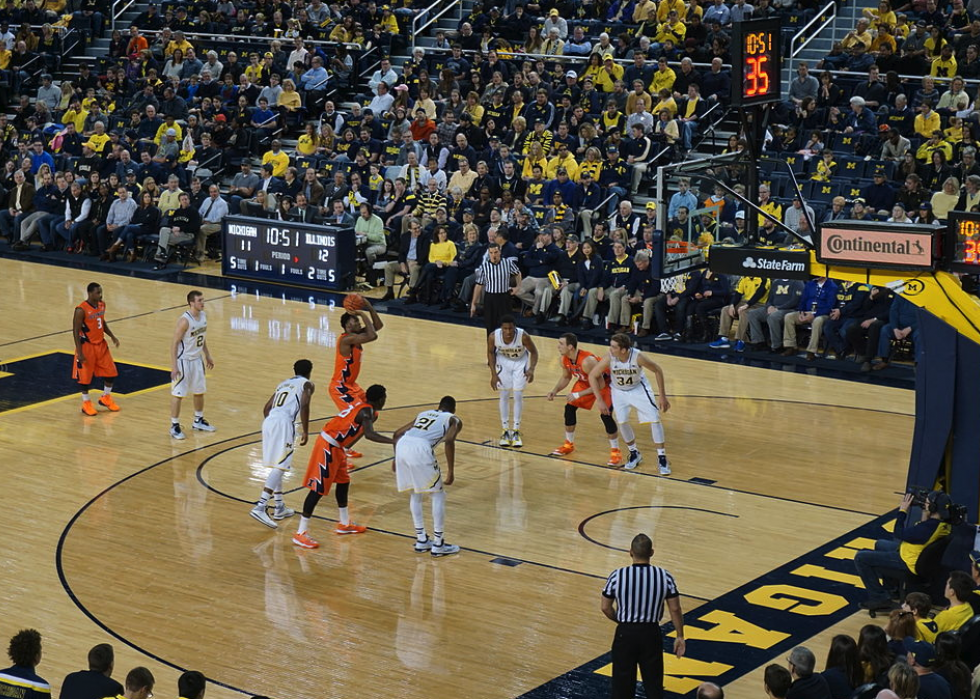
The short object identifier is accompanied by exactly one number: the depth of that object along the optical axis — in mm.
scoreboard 26516
